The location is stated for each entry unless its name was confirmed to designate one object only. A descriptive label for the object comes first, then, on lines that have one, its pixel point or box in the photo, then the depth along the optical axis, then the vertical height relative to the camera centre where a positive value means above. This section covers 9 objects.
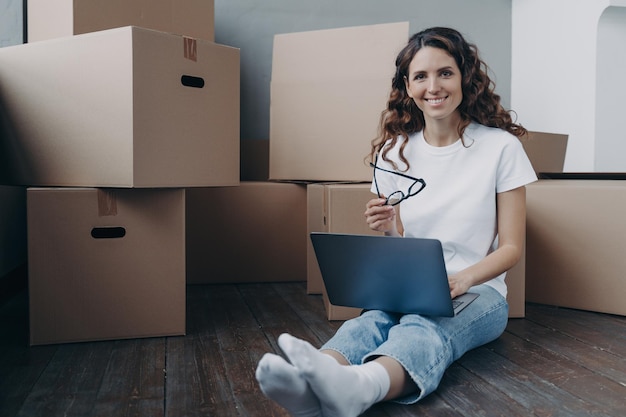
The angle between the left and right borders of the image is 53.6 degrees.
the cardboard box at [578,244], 1.68 -0.14
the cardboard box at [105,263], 1.40 -0.16
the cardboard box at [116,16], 1.67 +0.51
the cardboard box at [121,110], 1.39 +0.20
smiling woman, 1.16 +0.02
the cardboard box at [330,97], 1.97 +0.32
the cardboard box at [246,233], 2.13 -0.13
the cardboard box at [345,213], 1.65 -0.05
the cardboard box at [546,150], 2.20 +0.17
